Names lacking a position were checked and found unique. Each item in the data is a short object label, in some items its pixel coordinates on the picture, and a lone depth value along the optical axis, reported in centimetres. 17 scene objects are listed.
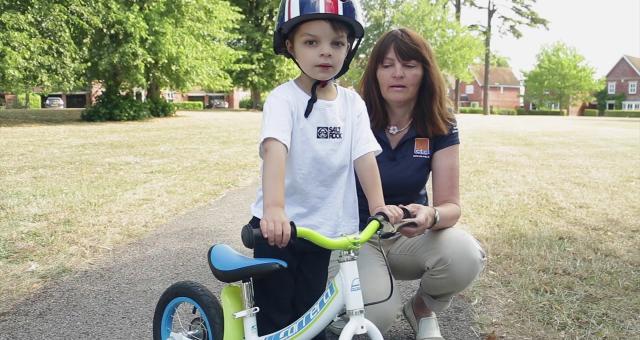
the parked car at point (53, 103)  6519
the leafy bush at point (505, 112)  6419
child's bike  182
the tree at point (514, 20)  4831
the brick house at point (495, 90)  8306
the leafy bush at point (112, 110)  2383
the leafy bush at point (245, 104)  5558
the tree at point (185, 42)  2198
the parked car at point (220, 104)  7084
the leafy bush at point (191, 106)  5524
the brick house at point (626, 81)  7244
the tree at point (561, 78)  6469
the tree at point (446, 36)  5041
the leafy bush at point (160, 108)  2740
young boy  212
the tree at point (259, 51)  3734
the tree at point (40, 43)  1795
